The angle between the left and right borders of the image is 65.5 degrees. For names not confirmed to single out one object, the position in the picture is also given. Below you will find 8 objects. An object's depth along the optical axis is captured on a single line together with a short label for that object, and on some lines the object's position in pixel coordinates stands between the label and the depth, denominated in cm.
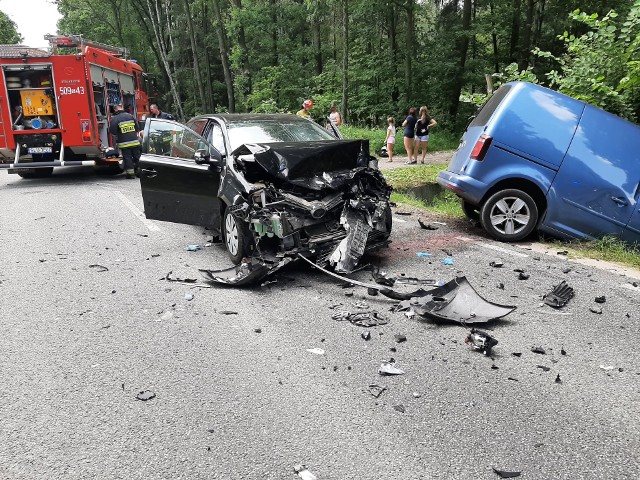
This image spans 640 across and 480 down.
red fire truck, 1265
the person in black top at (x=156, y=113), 1435
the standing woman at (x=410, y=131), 1489
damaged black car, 542
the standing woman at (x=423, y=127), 1440
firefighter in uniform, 1291
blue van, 641
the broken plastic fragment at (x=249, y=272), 523
